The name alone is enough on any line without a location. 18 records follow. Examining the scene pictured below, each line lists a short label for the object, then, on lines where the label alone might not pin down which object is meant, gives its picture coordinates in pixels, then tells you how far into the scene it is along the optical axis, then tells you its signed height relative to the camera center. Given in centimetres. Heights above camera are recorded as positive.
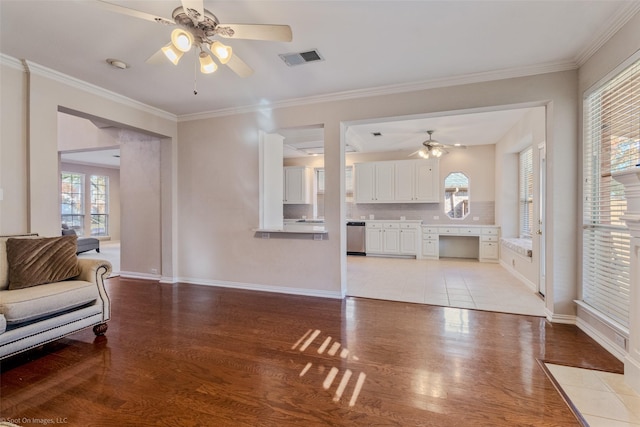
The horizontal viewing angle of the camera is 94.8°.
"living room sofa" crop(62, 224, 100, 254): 739 -82
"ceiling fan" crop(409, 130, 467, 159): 599 +136
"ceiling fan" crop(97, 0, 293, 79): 184 +123
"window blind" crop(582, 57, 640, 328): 233 +21
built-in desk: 642 -69
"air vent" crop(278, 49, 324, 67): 286 +154
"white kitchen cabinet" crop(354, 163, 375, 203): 767 +78
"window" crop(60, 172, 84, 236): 953 +38
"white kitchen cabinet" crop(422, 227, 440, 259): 691 -73
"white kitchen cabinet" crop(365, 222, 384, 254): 729 -65
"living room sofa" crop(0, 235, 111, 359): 217 -67
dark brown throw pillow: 255 -45
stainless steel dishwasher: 748 -65
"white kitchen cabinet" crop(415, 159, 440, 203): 715 +76
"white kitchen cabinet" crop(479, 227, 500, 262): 638 -70
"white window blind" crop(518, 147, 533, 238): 537 +41
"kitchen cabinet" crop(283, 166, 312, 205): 831 +77
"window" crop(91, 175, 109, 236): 1028 +23
